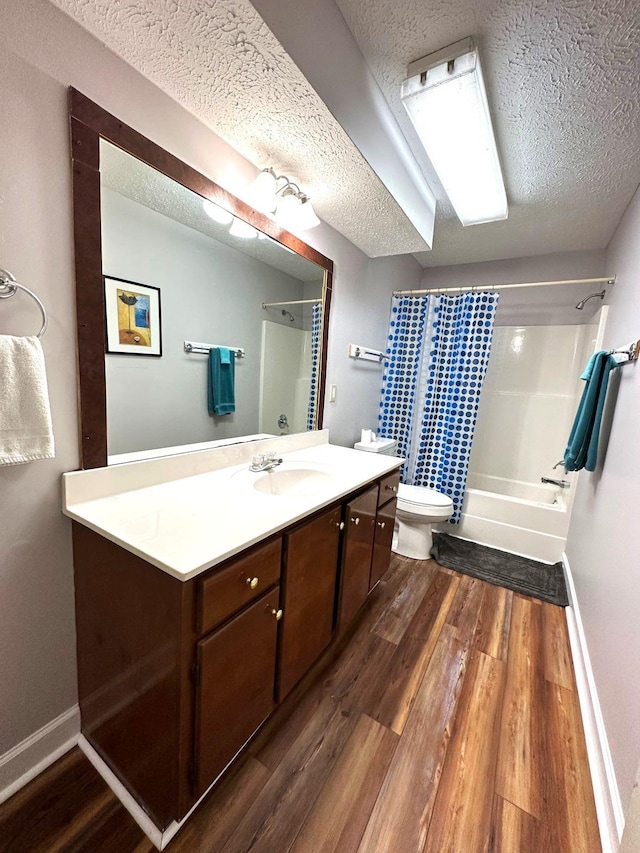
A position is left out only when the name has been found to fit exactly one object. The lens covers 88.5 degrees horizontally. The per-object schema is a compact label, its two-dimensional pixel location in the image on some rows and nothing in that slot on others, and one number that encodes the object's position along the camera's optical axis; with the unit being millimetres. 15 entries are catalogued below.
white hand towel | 814
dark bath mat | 2127
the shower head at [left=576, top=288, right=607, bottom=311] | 2448
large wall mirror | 988
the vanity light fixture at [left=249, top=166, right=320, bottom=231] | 1349
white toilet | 2289
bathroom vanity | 788
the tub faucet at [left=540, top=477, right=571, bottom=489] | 2621
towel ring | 825
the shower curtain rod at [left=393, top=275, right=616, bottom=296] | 2103
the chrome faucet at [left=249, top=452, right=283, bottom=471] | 1487
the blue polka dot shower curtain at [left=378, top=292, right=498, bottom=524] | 2520
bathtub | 2430
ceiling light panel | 1143
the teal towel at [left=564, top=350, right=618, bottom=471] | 1615
